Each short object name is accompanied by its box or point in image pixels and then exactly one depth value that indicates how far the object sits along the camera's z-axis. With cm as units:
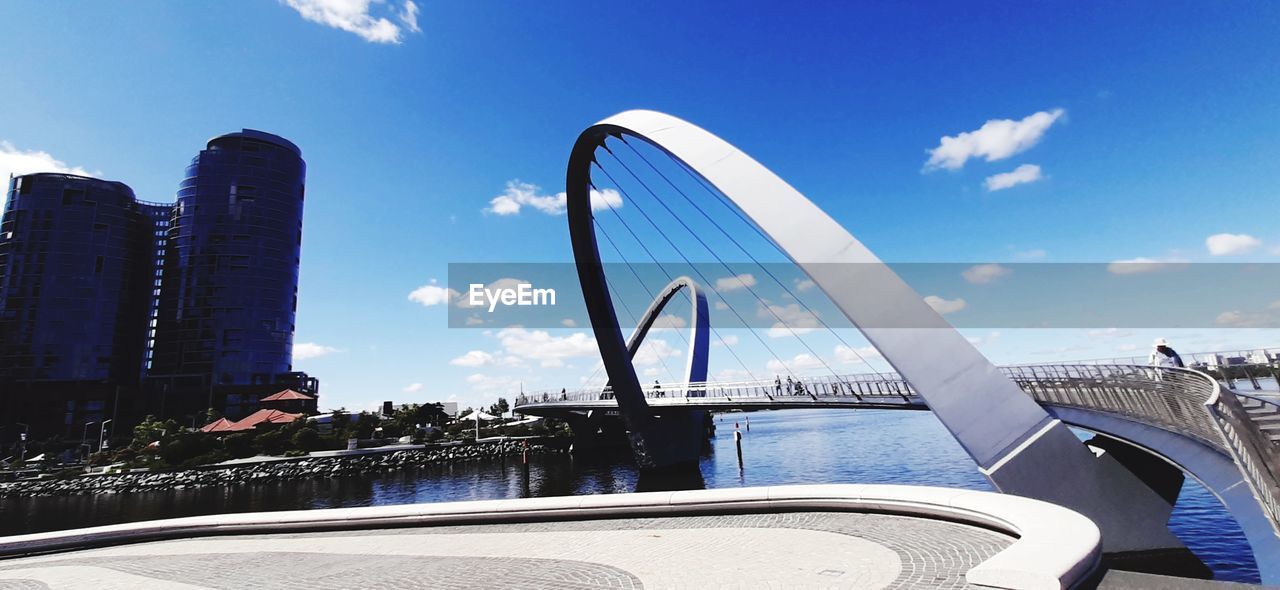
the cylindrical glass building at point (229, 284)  8531
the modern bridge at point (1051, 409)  765
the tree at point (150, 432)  5072
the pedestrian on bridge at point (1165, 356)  1224
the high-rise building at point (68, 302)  7831
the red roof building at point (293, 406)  7848
